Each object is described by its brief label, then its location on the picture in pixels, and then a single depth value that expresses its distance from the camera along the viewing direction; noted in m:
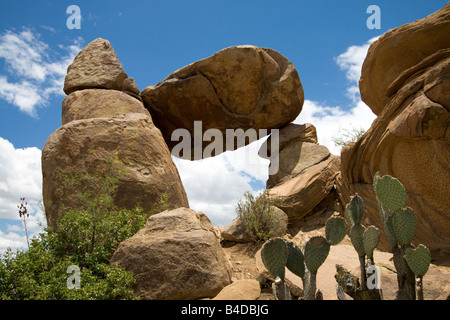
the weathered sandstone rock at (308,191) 8.23
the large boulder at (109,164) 6.24
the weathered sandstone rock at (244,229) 6.85
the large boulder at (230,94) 10.16
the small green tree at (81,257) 4.17
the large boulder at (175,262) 4.19
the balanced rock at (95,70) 9.41
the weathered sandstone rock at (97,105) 8.48
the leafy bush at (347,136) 10.11
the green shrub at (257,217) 6.70
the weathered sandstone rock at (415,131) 4.38
